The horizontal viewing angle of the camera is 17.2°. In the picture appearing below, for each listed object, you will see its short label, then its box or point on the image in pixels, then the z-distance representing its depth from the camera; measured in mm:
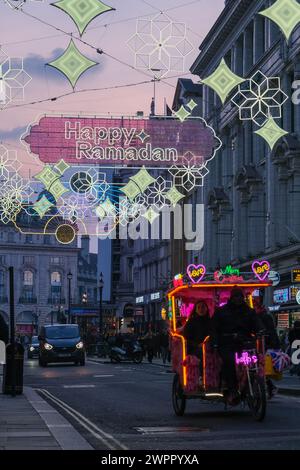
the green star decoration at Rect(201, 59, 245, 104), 23516
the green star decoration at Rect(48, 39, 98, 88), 20281
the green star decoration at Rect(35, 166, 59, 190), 31578
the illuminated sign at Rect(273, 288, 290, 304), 46681
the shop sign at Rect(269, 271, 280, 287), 45656
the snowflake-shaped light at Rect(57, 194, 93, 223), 36281
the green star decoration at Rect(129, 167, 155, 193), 32531
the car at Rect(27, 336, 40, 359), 62344
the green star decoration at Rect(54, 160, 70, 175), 31781
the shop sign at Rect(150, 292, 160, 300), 83362
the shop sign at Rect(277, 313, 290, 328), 46656
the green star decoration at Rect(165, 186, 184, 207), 35578
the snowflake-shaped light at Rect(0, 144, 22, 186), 29141
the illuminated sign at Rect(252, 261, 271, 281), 15595
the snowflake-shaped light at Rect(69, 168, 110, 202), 35266
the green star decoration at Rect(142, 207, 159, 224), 42656
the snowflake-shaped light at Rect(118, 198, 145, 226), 42562
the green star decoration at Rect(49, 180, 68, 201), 31672
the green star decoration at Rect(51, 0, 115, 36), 17703
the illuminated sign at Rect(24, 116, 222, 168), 31266
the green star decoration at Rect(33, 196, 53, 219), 34125
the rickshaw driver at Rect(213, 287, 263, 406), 13969
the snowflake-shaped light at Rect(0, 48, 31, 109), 23531
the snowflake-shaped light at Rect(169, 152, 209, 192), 34781
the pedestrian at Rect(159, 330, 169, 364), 47938
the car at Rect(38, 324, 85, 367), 41250
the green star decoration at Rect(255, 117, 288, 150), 27172
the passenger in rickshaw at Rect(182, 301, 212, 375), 15023
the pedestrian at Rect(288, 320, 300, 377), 28969
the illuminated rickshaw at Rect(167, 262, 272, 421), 13836
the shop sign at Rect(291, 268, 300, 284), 41188
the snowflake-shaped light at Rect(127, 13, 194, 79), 22281
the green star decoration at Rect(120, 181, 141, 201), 32906
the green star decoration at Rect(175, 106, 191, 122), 27777
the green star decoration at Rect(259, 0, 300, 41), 18984
